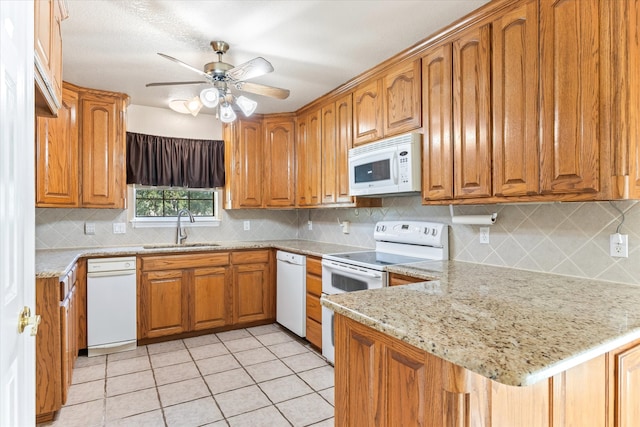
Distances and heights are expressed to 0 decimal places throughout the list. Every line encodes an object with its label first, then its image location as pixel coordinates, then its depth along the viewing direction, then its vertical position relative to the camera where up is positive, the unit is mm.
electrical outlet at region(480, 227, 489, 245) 2365 -167
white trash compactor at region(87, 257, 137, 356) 3062 -822
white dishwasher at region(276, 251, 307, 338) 3400 -819
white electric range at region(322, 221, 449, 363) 2513 -371
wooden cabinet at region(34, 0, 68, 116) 1386 +716
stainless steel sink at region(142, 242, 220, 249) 3736 -361
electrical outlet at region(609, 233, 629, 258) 1723 -177
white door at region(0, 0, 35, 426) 832 +8
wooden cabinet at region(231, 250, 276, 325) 3746 -817
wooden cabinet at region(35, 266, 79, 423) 2104 -828
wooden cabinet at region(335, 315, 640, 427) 931 -552
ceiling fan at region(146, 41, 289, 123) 2199 +898
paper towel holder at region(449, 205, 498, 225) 2277 -57
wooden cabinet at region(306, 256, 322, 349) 3162 -840
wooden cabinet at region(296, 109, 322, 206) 3650 +575
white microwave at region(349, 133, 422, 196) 2459 +343
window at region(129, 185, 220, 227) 3838 +97
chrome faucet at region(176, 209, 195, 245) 3918 -218
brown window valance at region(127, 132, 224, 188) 3705 +571
